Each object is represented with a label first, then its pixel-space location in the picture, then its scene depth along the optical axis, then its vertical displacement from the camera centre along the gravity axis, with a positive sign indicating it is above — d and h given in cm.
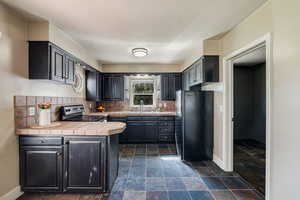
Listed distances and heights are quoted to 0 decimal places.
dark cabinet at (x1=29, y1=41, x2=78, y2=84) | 242 +59
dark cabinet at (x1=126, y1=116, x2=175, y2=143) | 476 -81
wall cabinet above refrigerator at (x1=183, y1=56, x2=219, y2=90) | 319 +61
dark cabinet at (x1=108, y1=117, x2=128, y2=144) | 473 -95
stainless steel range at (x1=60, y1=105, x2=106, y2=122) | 322 -31
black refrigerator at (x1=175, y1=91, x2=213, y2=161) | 353 -54
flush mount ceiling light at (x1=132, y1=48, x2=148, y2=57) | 334 +100
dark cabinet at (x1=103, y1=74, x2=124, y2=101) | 523 +46
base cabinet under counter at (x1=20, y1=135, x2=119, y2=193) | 220 -84
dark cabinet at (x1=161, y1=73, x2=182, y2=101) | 528 +49
